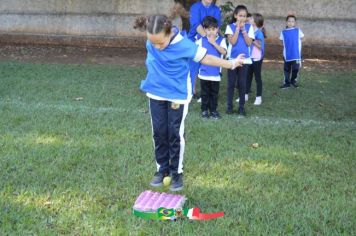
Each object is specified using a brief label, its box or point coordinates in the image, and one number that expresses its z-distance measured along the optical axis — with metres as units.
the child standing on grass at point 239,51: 7.48
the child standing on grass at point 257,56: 8.40
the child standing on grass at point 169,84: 4.18
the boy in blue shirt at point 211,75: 7.14
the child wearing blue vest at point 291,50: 10.08
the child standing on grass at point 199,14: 7.80
